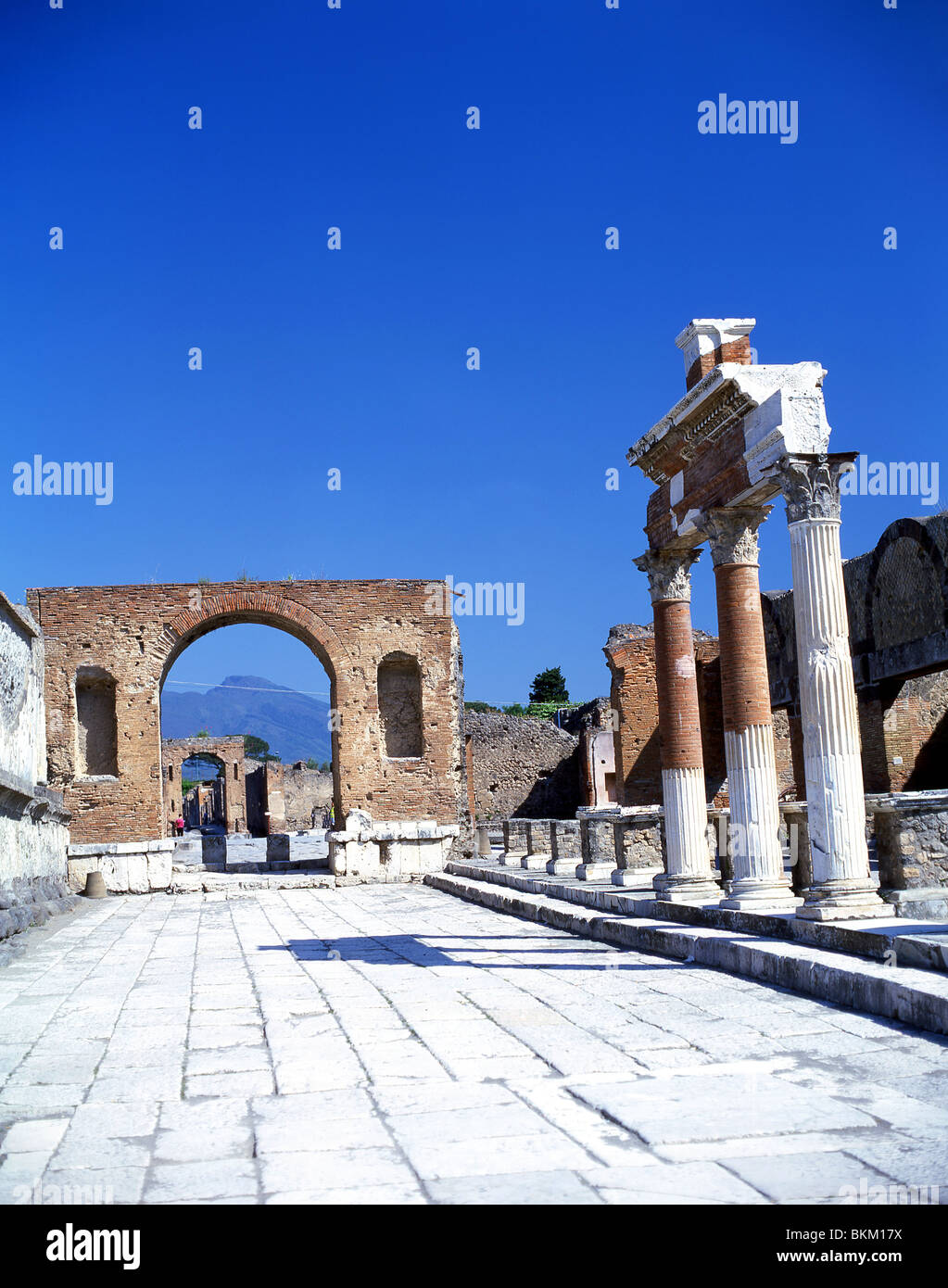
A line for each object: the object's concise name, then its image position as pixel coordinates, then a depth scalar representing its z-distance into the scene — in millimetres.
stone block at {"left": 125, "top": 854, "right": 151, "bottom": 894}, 19516
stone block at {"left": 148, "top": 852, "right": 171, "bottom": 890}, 19667
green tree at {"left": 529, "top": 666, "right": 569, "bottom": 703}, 70500
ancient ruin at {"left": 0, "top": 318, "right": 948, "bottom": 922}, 8273
